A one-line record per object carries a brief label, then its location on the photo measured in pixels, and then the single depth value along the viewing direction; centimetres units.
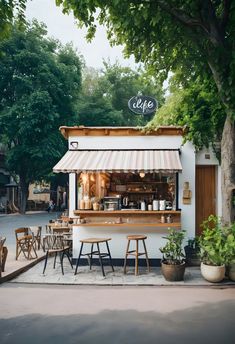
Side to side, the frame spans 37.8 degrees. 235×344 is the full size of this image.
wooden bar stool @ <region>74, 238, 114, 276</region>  845
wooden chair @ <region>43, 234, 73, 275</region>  965
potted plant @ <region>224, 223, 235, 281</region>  788
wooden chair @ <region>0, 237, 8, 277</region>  834
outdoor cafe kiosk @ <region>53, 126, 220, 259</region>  955
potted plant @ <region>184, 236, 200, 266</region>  960
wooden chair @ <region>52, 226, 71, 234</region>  1151
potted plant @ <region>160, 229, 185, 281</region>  797
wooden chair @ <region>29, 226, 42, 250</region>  1186
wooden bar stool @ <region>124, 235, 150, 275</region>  865
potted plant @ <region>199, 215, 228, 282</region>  782
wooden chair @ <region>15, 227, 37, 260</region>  1029
